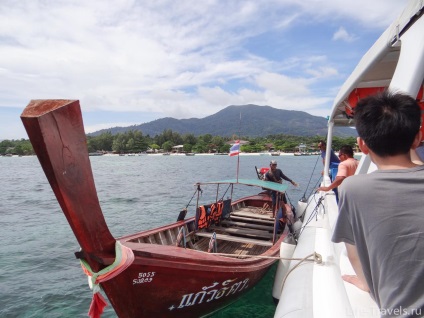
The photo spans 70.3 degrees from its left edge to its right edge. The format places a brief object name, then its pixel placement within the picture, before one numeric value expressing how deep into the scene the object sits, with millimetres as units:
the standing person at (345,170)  5465
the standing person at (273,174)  11675
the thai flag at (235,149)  9914
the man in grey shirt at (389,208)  1424
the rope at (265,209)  11496
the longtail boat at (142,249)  2721
